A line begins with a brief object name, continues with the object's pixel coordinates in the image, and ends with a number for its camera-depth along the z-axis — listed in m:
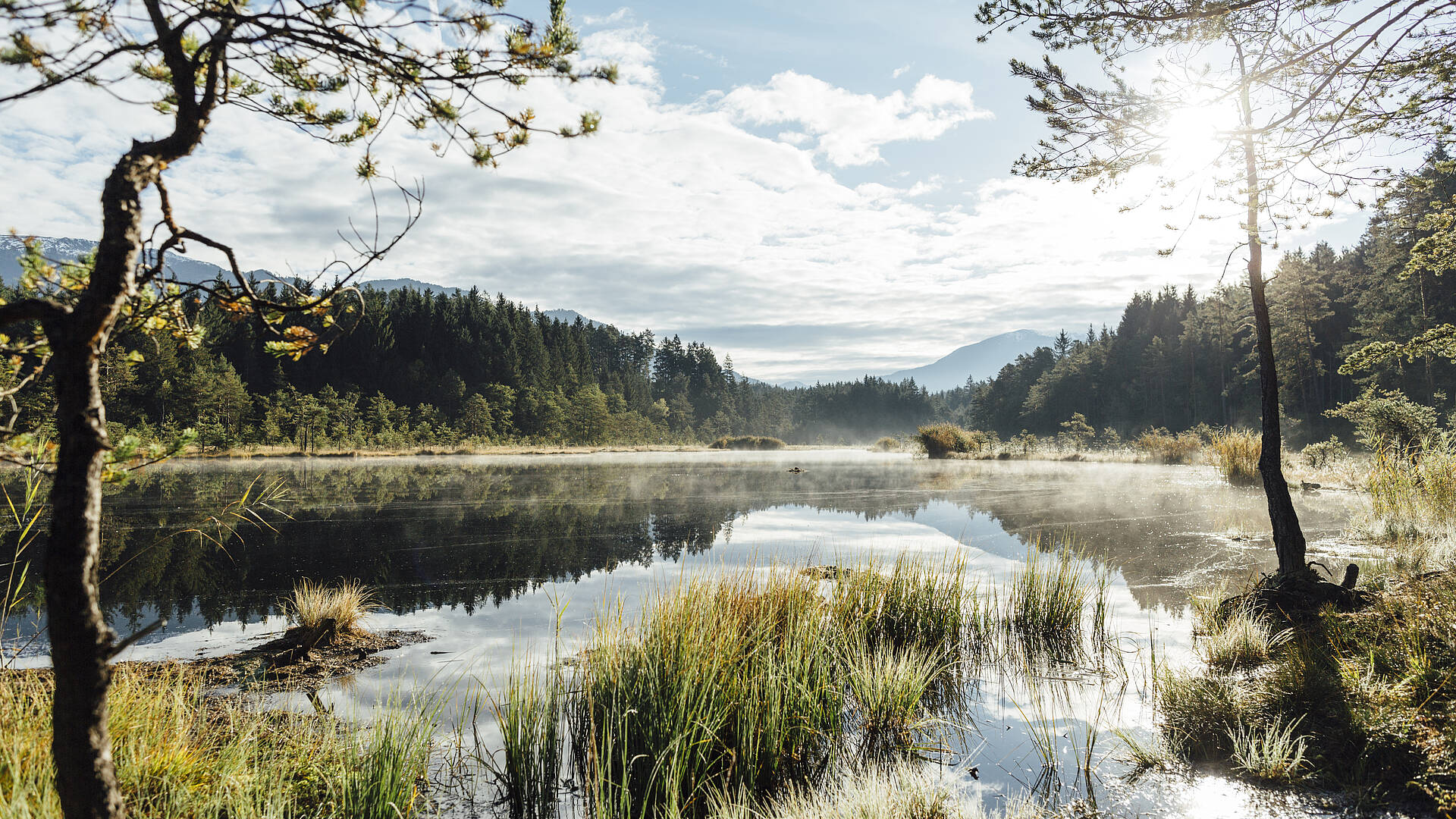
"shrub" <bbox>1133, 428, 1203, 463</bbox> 27.44
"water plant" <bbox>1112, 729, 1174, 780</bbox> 3.39
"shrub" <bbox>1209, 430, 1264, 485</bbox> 17.11
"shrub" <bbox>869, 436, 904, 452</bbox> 47.06
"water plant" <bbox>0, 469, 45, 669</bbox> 2.81
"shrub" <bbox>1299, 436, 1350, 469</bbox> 19.27
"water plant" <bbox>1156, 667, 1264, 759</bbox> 3.62
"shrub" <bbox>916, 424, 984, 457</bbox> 33.56
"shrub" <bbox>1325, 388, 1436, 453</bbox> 15.62
